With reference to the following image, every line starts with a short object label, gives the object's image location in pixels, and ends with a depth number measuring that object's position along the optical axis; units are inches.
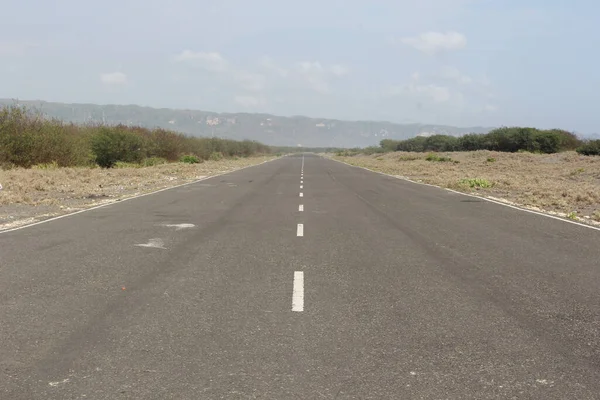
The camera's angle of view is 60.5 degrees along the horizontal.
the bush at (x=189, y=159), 2476.6
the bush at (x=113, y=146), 1872.5
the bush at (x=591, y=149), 2324.8
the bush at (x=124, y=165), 1801.2
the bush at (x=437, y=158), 2469.7
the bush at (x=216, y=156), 3432.6
